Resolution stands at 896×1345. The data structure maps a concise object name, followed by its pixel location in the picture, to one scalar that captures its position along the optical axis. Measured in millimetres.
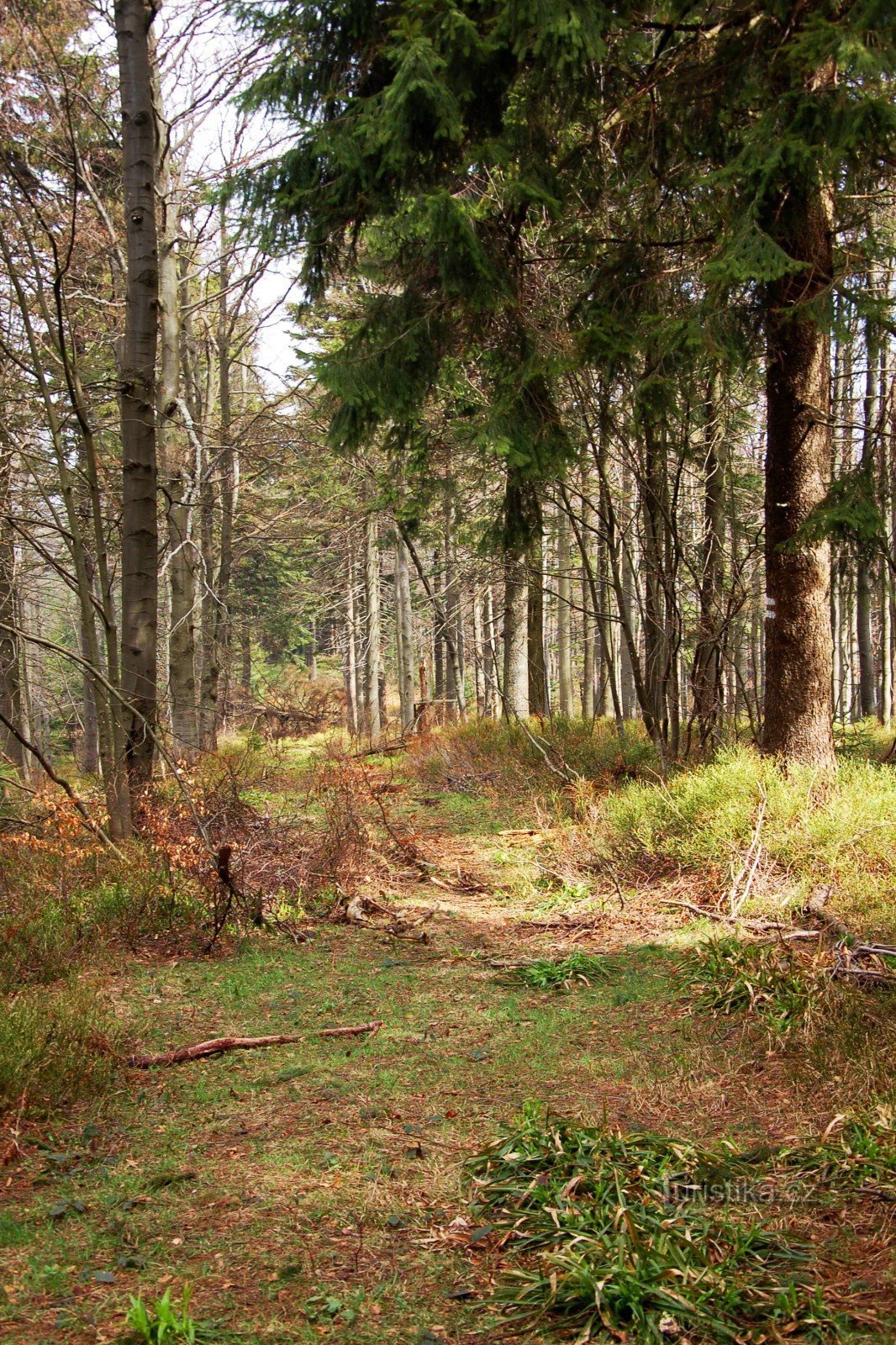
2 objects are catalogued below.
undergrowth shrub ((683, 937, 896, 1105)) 3557
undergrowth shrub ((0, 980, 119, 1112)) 3518
